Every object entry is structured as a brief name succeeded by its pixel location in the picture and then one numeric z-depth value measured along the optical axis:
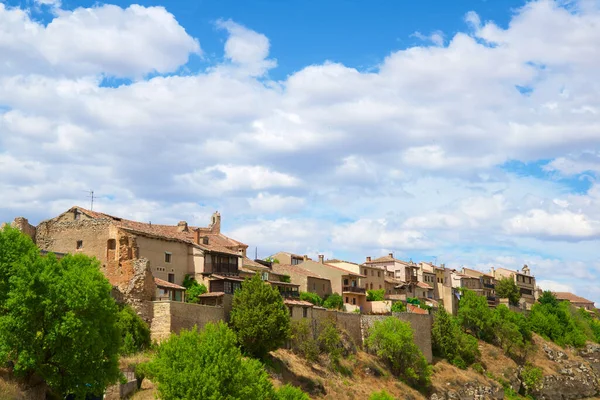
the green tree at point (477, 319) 96.73
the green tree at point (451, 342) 85.12
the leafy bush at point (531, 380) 89.62
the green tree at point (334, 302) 82.31
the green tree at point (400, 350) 73.81
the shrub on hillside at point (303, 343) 63.94
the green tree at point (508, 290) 124.44
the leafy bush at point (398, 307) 87.53
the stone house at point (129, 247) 57.43
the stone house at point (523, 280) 135.25
